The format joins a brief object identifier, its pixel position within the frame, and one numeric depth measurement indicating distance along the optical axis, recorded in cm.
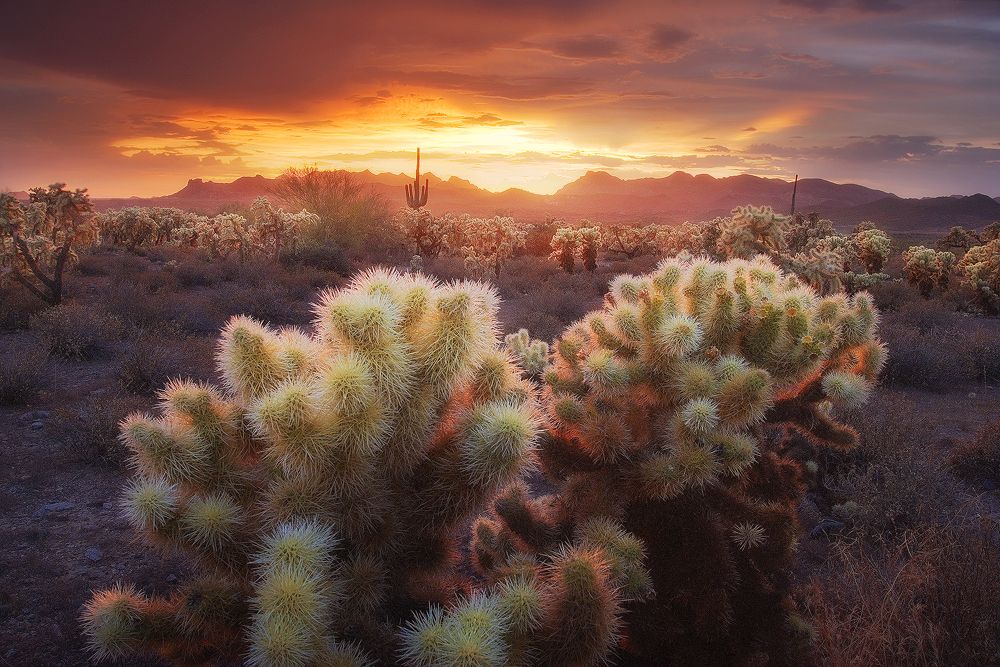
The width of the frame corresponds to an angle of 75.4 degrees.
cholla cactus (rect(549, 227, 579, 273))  2447
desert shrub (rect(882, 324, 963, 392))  1042
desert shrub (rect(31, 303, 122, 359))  959
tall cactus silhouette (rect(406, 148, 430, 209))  4409
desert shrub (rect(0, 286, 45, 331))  1145
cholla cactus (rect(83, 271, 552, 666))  265
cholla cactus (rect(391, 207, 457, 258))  3053
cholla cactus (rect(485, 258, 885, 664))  320
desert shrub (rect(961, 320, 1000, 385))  1101
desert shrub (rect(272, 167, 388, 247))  3116
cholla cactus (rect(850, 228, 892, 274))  2008
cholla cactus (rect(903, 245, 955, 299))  1862
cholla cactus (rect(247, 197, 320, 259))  2427
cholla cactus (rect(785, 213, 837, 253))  2450
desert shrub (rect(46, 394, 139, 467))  612
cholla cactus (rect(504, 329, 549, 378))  682
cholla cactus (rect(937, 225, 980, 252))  2952
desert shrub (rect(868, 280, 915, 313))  1708
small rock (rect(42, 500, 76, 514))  527
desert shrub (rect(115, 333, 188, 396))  810
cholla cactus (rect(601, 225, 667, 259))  3244
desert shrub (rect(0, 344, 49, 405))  744
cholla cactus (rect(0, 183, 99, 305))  1267
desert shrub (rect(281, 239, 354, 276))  2233
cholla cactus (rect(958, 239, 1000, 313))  1695
